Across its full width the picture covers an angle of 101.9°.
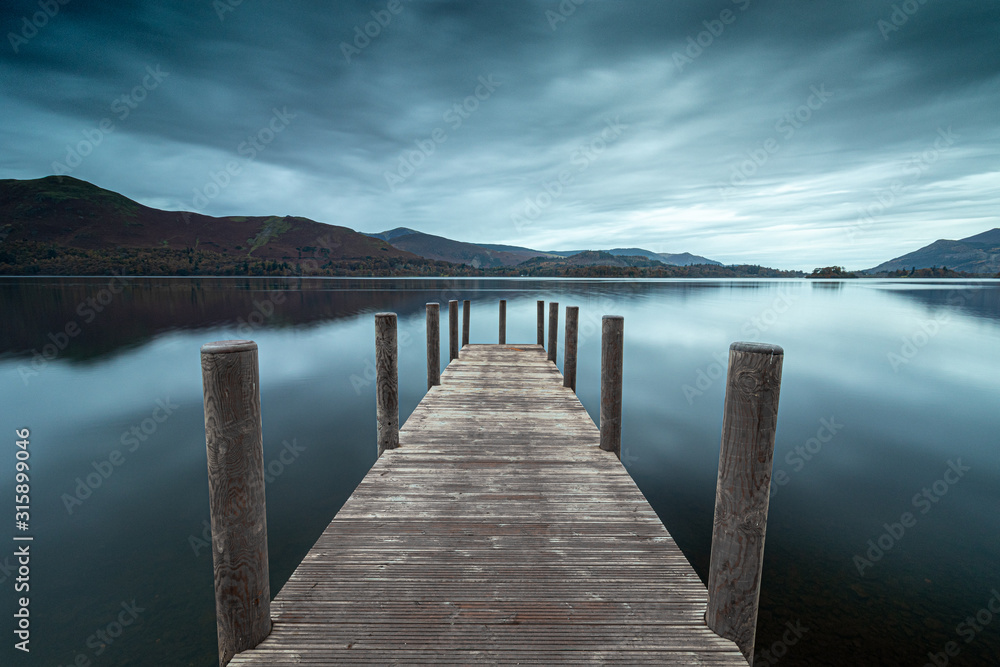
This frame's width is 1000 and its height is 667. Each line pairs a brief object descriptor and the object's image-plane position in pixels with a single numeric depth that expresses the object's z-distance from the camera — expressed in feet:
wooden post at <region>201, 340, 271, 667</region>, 7.09
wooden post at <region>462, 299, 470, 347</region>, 50.35
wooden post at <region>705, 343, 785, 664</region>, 7.42
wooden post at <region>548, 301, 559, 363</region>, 41.47
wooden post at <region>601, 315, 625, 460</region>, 17.28
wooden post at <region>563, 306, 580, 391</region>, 29.27
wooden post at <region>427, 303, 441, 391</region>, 29.45
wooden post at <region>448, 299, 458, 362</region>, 43.68
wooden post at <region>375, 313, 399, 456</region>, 16.87
